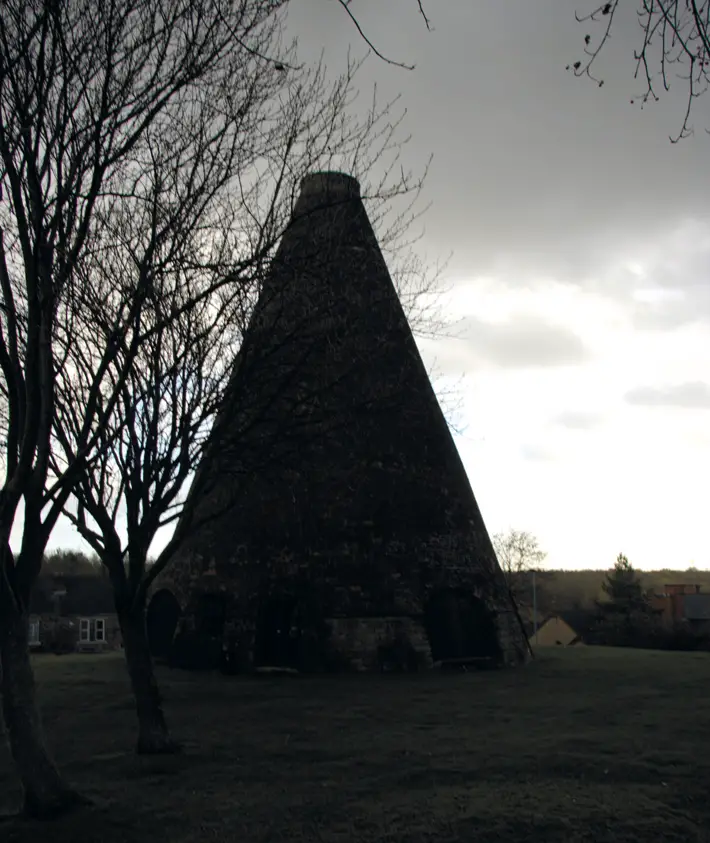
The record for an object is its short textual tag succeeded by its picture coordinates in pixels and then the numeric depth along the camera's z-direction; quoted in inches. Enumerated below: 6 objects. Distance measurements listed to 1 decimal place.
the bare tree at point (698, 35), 144.9
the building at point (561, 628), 1931.6
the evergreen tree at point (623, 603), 1576.8
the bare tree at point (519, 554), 2161.7
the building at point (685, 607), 1902.1
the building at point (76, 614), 1734.7
